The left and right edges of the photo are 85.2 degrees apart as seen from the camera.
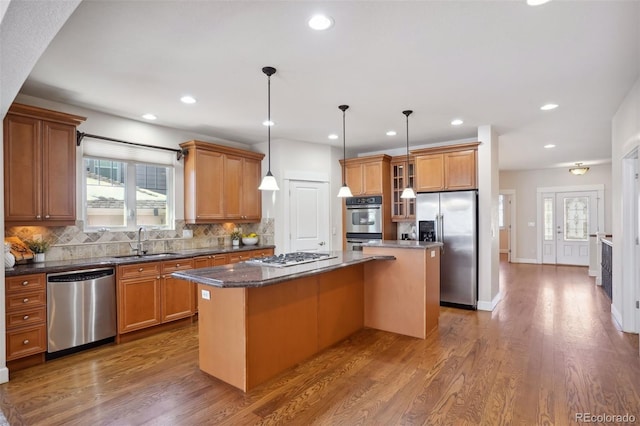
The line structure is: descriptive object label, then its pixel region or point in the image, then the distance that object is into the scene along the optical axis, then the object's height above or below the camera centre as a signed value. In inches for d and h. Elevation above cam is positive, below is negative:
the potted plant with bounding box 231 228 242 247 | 216.7 -15.3
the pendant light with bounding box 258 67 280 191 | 127.3 +10.7
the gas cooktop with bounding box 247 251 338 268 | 123.6 -18.3
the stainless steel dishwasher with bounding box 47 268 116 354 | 128.5 -36.4
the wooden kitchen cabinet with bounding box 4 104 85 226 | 128.9 +19.0
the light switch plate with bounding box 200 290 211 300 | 113.6 -26.7
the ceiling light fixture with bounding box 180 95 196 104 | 145.2 +48.3
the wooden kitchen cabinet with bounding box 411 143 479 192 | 202.5 +25.8
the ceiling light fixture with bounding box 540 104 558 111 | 157.6 +47.2
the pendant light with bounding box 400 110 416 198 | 173.8 +8.9
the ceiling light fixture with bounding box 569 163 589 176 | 324.2 +37.0
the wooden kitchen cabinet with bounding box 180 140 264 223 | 193.6 +17.2
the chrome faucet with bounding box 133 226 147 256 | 172.4 -15.6
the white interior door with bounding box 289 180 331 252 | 228.5 -2.9
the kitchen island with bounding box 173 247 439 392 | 105.1 -35.6
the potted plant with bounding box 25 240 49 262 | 141.2 -13.6
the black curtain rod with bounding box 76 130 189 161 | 154.4 +35.4
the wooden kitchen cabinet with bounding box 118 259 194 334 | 147.8 -37.2
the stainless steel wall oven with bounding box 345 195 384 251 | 237.1 -6.2
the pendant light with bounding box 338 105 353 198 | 159.8 +10.0
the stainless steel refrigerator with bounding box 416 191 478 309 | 197.2 -16.7
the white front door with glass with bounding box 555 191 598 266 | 345.4 -15.2
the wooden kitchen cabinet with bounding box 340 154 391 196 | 237.6 +26.2
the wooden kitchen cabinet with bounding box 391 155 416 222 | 234.4 +15.4
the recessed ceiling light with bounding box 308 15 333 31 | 87.9 +49.0
